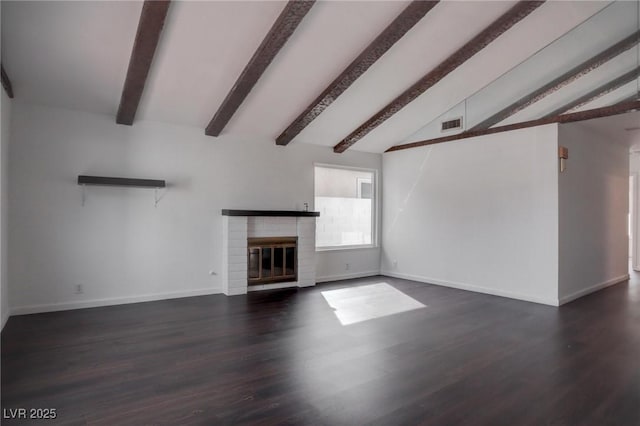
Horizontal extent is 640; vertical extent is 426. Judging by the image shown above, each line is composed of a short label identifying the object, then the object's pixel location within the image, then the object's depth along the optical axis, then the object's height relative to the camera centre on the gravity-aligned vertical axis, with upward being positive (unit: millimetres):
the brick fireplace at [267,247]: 5484 -578
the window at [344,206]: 6707 +106
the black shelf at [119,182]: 4469 +380
